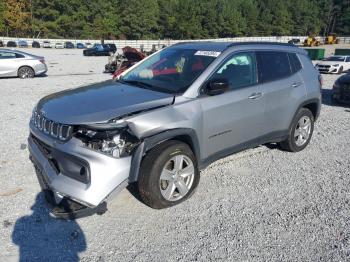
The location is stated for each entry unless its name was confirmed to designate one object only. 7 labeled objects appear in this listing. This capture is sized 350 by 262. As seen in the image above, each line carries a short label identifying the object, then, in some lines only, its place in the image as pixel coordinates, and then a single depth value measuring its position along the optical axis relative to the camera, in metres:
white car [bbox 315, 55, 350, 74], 19.89
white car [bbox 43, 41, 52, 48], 57.93
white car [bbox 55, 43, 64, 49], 57.72
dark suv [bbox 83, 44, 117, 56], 37.84
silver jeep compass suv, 3.44
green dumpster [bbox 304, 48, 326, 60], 32.50
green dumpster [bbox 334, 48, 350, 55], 35.97
